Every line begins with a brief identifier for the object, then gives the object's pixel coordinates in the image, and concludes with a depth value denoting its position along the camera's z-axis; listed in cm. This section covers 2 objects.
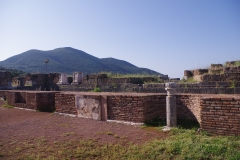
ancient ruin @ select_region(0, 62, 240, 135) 496
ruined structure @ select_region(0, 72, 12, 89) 1762
